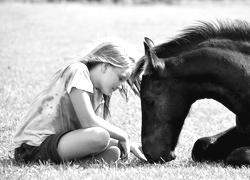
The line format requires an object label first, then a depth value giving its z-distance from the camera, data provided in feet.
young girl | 36.94
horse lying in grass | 36.97
